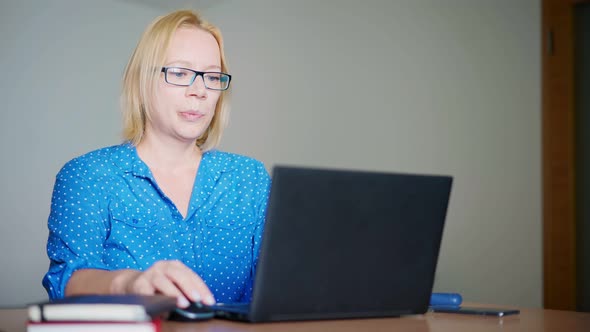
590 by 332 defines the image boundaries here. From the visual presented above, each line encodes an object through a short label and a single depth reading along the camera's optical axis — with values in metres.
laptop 1.75
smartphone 1.98
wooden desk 1.77
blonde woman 2.15
